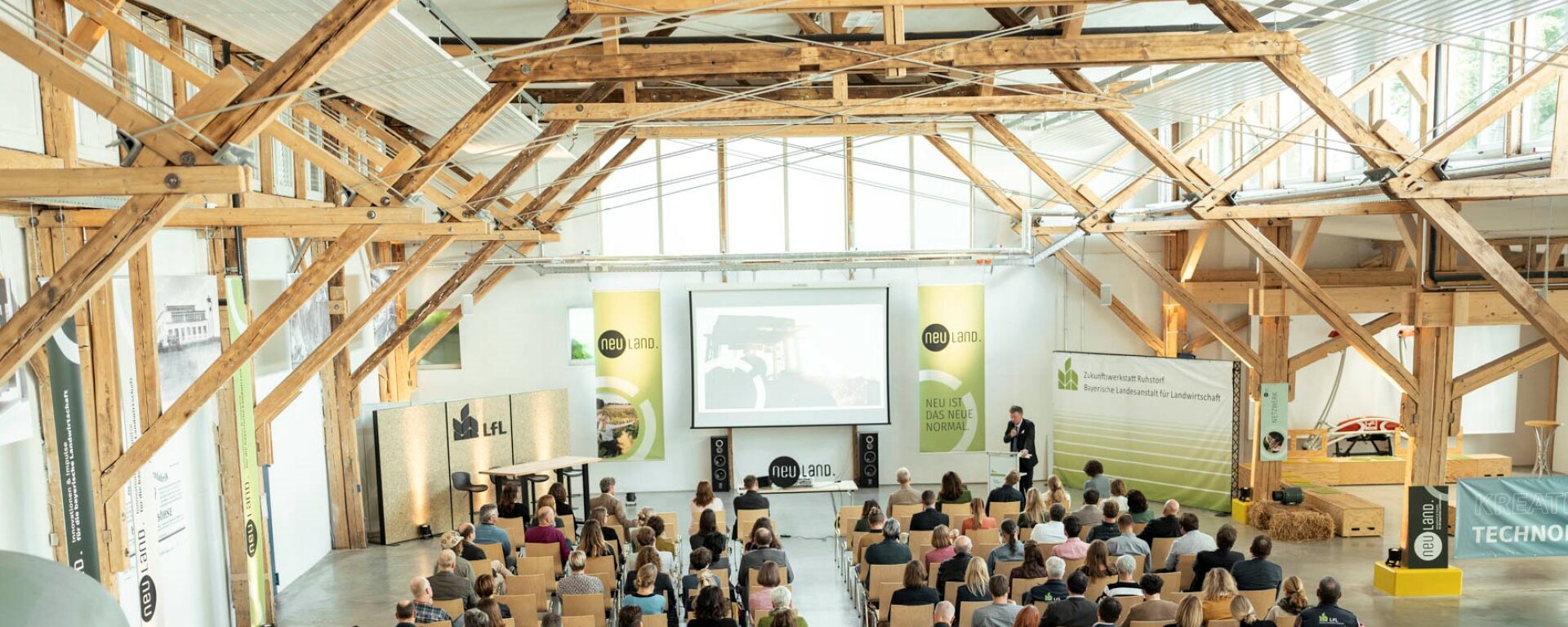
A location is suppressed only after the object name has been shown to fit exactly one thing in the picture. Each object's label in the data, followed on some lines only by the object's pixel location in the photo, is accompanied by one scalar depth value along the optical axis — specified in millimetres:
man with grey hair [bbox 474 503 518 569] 8875
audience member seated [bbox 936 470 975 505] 9938
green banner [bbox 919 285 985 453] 14289
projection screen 14359
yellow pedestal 9422
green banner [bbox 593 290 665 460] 14180
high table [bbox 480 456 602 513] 12508
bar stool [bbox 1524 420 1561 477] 13955
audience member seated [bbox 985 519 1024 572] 7871
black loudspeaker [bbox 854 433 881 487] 14602
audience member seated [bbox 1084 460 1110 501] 9805
